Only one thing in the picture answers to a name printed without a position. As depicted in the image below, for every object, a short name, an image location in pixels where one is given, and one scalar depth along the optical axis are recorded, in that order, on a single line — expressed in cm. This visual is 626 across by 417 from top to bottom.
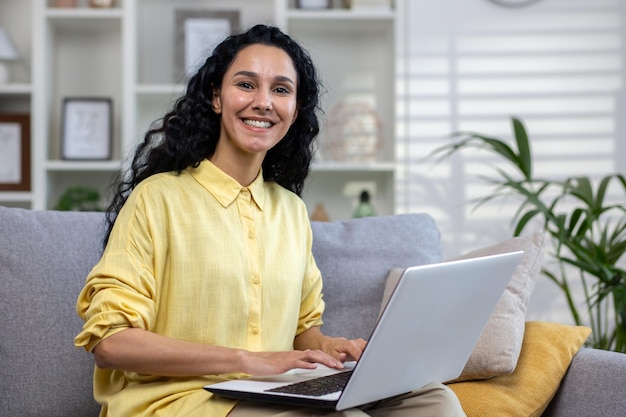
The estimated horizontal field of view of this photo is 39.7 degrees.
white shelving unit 376
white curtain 368
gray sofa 186
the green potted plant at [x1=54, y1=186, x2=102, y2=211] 353
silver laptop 130
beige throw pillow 188
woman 153
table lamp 362
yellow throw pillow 184
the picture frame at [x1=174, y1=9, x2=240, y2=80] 379
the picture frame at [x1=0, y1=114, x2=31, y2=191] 373
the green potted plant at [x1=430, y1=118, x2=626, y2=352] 272
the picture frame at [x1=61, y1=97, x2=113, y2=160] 372
